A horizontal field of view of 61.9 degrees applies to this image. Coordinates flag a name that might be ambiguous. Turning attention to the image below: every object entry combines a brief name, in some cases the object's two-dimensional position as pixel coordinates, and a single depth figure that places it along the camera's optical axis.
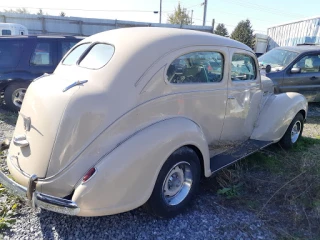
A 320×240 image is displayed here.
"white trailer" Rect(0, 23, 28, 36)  12.49
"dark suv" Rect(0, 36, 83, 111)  6.43
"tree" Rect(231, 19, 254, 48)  32.74
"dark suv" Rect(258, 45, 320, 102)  7.32
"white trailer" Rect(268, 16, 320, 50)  14.60
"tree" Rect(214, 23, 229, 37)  39.09
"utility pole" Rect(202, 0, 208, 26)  29.58
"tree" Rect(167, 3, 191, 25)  35.22
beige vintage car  2.41
